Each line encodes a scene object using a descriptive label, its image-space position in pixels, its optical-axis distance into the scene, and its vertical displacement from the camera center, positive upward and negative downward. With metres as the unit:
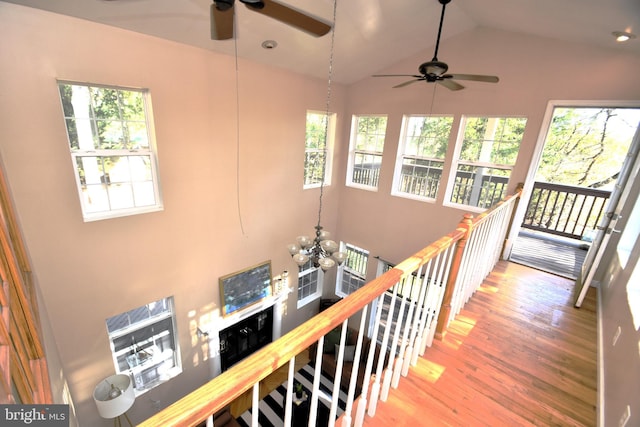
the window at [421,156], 4.94 -0.21
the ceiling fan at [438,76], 2.74 +0.70
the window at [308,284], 6.24 -3.34
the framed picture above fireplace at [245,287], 4.63 -2.65
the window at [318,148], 5.42 -0.22
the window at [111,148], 2.93 -0.29
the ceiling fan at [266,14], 1.69 +0.74
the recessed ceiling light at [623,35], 2.63 +1.13
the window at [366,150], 5.66 -0.21
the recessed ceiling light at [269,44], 3.66 +1.15
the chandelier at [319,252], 3.06 -1.30
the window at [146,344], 3.75 -3.04
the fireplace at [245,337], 4.98 -3.78
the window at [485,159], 4.29 -0.16
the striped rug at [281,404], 4.33 -4.43
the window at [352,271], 6.49 -3.05
